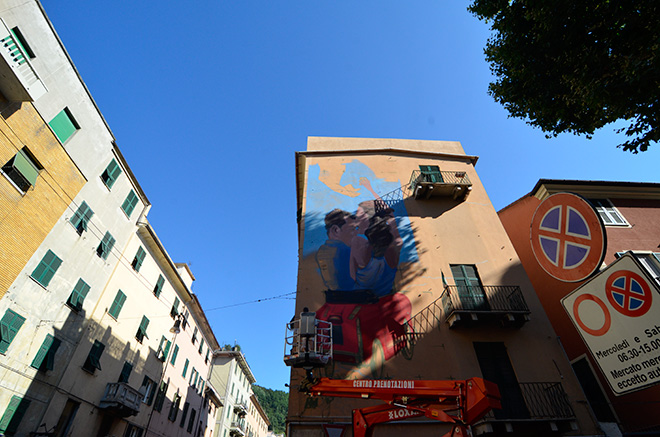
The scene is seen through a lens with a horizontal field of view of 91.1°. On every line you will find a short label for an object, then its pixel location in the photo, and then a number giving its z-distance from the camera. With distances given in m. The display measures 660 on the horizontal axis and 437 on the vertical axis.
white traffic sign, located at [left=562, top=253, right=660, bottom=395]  2.64
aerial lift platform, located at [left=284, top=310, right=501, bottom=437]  6.30
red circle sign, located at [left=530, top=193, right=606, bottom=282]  2.91
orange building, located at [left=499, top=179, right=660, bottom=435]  13.95
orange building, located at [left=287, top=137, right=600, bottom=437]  11.77
